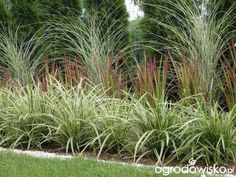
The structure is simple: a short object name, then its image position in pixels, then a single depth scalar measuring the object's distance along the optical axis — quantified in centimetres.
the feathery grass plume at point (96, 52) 684
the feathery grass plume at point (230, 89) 563
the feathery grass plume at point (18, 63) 781
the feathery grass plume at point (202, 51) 593
